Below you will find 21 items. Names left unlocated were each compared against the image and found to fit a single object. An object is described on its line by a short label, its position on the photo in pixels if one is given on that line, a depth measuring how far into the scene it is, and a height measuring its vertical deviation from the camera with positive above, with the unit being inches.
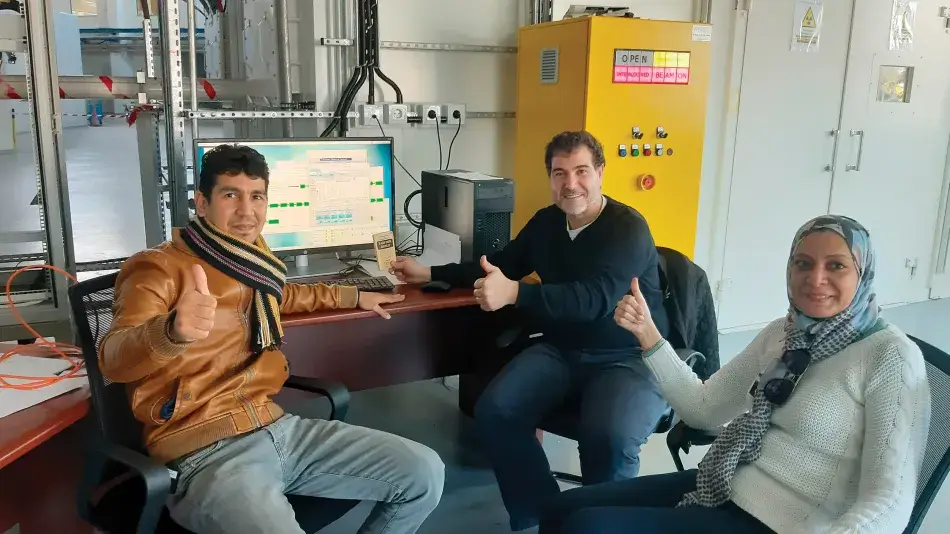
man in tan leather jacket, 56.1 -23.7
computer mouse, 91.0 -21.1
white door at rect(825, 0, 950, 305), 162.4 -2.6
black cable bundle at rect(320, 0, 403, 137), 116.6 +8.9
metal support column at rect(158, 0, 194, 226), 94.0 +0.3
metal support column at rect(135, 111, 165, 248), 114.6 -10.5
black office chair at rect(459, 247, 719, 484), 79.6 -28.6
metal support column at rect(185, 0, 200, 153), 104.3 +4.9
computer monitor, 92.8 -10.3
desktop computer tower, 96.5 -12.4
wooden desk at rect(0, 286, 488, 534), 60.5 -30.4
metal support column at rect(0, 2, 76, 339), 81.5 -7.1
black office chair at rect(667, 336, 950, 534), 47.5 -20.4
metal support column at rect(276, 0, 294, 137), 121.0 +9.1
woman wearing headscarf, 47.7 -21.2
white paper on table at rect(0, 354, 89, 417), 59.9 -23.9
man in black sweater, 77.0 -25.0
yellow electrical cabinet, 118.8 +2.4
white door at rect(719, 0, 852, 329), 149.9 -5.3
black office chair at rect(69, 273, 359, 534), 52.5 -27.3
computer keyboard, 88.1 -20.4
